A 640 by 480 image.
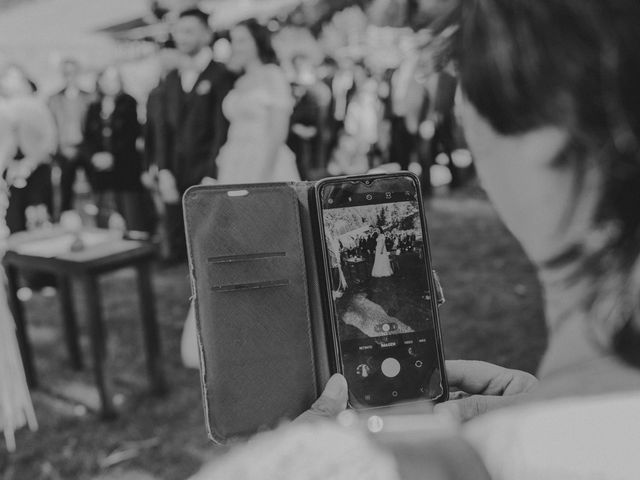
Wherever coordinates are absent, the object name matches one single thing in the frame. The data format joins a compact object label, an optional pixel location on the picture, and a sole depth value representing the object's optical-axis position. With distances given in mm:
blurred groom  3762
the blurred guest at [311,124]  5781
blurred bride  3152
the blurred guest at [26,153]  3436
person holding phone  404
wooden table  2447
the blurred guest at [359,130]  6445
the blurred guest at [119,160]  5074
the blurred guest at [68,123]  5570
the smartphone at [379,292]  879
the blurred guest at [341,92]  6434
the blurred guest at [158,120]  4207
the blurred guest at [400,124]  6492
